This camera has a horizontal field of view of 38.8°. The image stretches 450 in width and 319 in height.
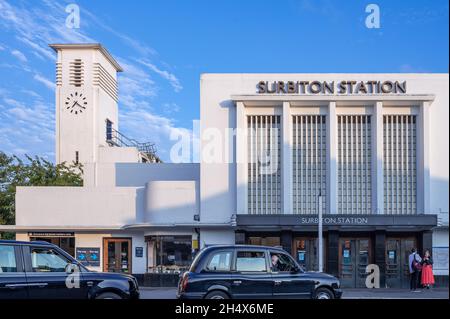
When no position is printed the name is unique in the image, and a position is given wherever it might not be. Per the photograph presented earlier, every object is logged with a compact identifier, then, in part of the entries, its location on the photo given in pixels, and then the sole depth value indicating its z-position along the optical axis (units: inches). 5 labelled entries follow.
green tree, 1565.0
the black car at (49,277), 482.6
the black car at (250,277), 558.9
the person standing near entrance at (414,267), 1035.3
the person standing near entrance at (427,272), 1016.2
